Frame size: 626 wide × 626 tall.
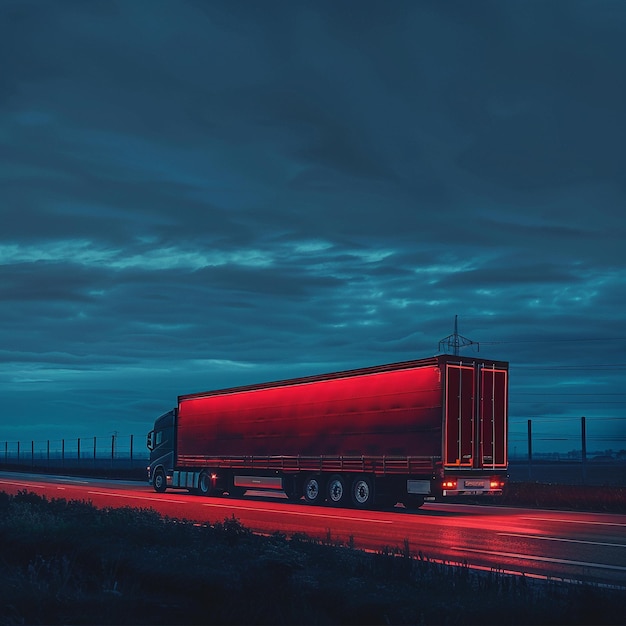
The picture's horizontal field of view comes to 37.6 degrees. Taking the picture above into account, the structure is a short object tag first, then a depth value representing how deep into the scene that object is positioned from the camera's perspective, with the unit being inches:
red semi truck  979.9
